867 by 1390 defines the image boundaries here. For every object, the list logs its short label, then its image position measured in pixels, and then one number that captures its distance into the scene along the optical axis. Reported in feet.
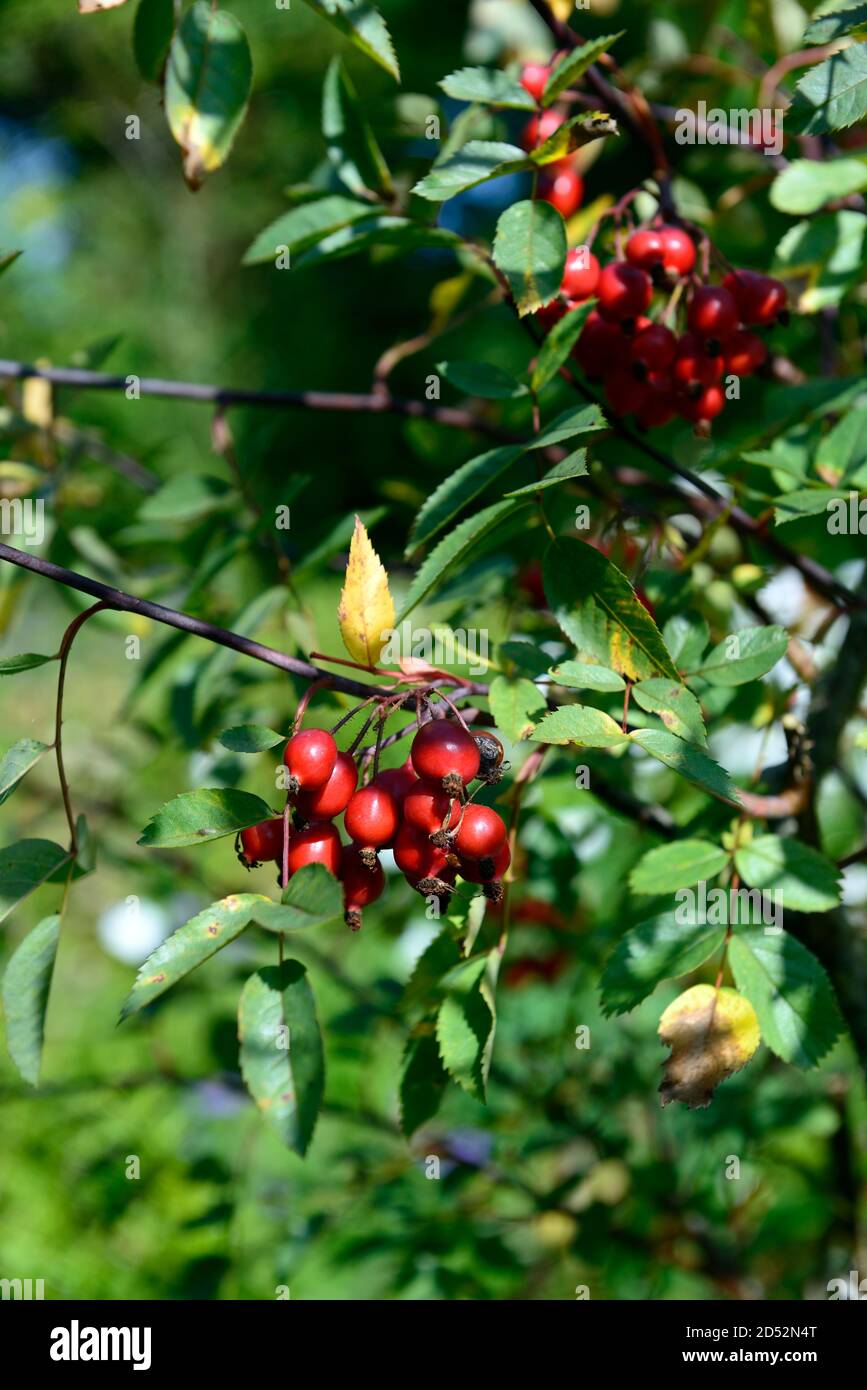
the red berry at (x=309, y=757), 2.76
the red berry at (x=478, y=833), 2.78
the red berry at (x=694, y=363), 3.07
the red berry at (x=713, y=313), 3.06
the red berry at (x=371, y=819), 2.79
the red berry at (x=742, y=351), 3.10
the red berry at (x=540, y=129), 3.07
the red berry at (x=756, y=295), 3.11
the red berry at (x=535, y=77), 3.17
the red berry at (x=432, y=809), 2.78
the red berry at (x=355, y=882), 2.83
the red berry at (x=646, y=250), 3.06
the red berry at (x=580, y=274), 3.03
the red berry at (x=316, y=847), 2.81
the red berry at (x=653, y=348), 3.05
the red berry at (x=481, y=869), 2.81
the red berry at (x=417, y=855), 2.80
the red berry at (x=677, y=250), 3.06
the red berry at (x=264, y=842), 2.82
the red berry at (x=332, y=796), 2.79
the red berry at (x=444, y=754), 2.76
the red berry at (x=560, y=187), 3.17
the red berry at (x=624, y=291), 3.03
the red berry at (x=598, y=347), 3.05
